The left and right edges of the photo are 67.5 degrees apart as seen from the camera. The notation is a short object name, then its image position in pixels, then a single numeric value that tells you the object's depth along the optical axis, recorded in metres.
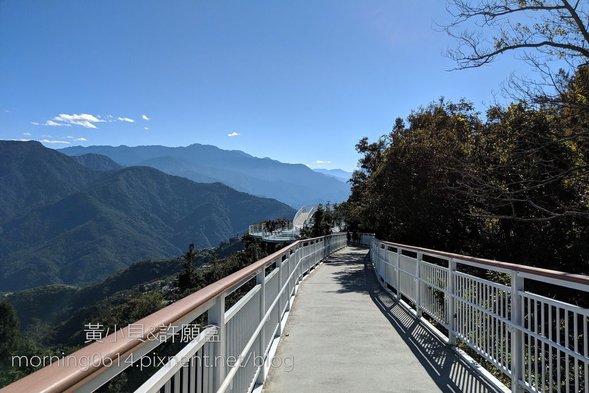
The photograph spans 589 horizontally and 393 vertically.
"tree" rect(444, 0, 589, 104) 10.46
